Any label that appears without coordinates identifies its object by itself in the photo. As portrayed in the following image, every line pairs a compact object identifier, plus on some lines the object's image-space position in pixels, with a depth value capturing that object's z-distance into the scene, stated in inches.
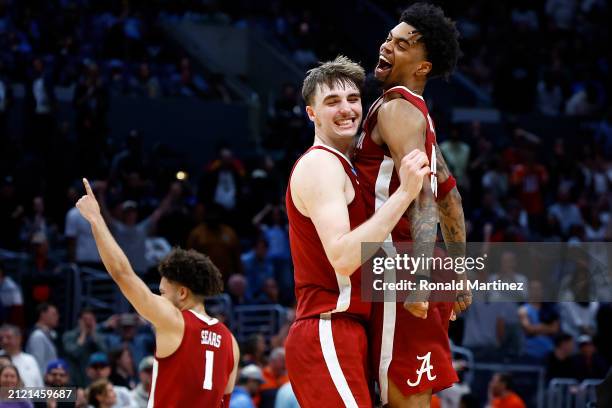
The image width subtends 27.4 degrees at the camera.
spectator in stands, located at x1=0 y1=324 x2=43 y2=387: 444.1
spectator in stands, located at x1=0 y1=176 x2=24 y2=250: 577.6
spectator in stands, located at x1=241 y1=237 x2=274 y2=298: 625.6
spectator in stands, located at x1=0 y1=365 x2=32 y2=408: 356.8
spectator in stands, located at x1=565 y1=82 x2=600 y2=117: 913.5
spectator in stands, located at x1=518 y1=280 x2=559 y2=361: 595.5
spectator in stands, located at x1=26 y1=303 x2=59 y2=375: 494.3
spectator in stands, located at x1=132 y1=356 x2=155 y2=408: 435.9
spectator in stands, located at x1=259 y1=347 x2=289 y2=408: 495.2
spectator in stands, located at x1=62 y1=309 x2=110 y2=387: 501.4
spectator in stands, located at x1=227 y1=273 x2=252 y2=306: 588.4
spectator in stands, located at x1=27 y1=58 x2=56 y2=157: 644.7
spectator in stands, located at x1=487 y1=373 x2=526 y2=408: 521.3
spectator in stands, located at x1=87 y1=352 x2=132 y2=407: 459.2
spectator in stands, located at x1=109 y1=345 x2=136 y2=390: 469.4
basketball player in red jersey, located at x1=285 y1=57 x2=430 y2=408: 220.1
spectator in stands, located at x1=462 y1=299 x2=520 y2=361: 585.0
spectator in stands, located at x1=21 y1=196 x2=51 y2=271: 565.0
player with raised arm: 265.1
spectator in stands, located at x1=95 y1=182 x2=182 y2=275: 580.4
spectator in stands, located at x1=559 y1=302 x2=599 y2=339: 615.8
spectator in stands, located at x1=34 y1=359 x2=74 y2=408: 410.6
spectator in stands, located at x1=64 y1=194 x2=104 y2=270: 580.4
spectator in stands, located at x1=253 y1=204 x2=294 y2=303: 633.0
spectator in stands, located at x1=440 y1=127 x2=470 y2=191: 735.1
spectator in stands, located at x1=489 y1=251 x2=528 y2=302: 486.0
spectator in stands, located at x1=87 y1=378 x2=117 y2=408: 388.2
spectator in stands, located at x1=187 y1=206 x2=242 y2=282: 589.0
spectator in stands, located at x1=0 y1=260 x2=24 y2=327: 524.1
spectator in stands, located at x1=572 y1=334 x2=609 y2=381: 564.1
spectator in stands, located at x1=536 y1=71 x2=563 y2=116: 923.4
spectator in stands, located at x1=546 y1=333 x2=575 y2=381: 564.4
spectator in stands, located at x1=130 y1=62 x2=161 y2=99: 776.9
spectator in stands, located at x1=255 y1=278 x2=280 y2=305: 605.6
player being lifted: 226.4
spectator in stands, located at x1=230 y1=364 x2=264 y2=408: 492.7
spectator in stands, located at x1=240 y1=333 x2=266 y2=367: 520.7
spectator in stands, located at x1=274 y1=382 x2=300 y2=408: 450.3
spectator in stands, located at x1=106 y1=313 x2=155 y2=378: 526.9
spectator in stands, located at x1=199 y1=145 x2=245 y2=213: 657.0
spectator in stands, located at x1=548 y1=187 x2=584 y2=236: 738.2
